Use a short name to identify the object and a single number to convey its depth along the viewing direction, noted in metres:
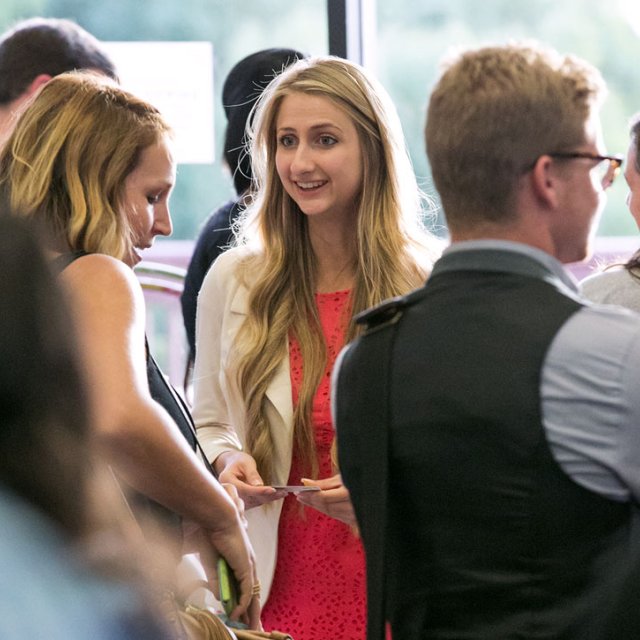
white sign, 10.04
